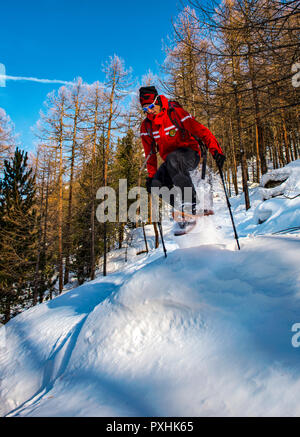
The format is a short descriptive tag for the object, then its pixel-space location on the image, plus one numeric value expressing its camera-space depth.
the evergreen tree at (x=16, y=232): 12.38
